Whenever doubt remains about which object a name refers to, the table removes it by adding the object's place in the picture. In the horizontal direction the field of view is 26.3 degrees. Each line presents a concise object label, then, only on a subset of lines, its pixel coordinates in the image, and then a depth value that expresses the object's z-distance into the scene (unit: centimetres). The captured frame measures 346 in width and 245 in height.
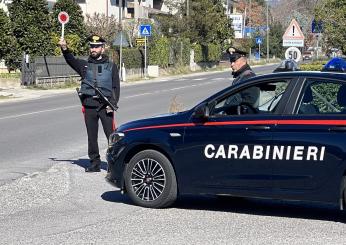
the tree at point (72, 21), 4259
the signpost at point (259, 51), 9650
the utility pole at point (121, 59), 4581
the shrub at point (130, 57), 4745
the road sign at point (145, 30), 4760
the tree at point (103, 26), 5097
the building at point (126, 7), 6278
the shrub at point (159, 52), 5544
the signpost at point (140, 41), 5153
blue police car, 748
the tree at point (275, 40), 10096
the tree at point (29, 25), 3916
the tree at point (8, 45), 3697
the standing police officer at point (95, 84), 1059
